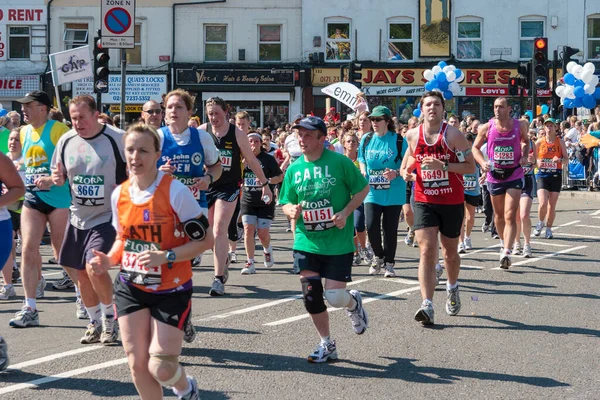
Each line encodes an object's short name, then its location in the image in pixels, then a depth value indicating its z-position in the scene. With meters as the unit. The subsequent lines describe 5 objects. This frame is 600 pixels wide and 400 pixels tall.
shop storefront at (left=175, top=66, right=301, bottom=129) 35.59
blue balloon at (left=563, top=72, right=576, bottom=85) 26.58
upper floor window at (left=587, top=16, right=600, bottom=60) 36.62
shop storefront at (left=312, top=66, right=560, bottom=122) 36.09
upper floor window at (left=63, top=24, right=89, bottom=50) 36.16
